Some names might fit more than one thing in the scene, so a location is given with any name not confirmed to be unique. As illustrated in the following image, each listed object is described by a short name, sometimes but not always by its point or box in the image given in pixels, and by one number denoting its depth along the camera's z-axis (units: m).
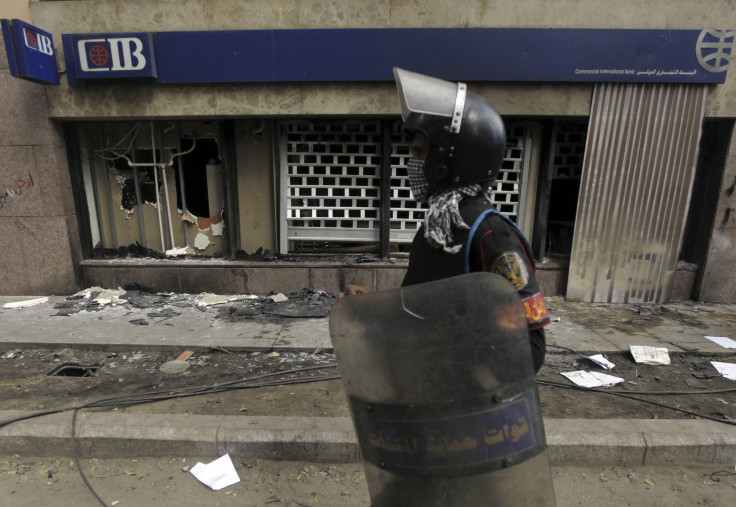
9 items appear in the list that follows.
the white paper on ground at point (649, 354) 4.01
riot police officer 1.30
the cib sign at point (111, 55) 4.92
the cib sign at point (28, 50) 4.46
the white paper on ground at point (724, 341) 4.30
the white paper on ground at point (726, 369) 3.76
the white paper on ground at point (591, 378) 3.60
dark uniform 1.26
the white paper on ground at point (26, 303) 5.38
